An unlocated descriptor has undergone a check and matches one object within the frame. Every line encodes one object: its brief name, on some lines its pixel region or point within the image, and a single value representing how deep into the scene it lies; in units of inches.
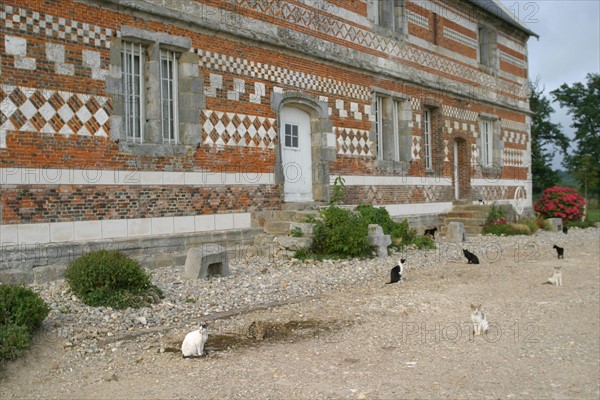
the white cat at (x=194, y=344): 200.8
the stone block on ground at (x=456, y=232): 587.5
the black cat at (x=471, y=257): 420.8
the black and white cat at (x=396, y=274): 343.9
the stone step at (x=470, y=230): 660.7
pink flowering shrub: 796.6
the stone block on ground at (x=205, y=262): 331.3
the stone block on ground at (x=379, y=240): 440.1
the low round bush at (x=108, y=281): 257.9
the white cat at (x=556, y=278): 339.3
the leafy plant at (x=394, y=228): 482.6
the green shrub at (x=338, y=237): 417.1
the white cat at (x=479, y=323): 230.7
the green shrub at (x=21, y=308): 205.6
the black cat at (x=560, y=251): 449.7
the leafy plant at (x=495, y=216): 671.6
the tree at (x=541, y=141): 1233.4
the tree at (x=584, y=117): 1409.9
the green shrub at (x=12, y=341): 190.7
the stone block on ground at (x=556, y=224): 745.0
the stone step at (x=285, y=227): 423.3
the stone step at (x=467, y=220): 668.7
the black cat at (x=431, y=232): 573.9
